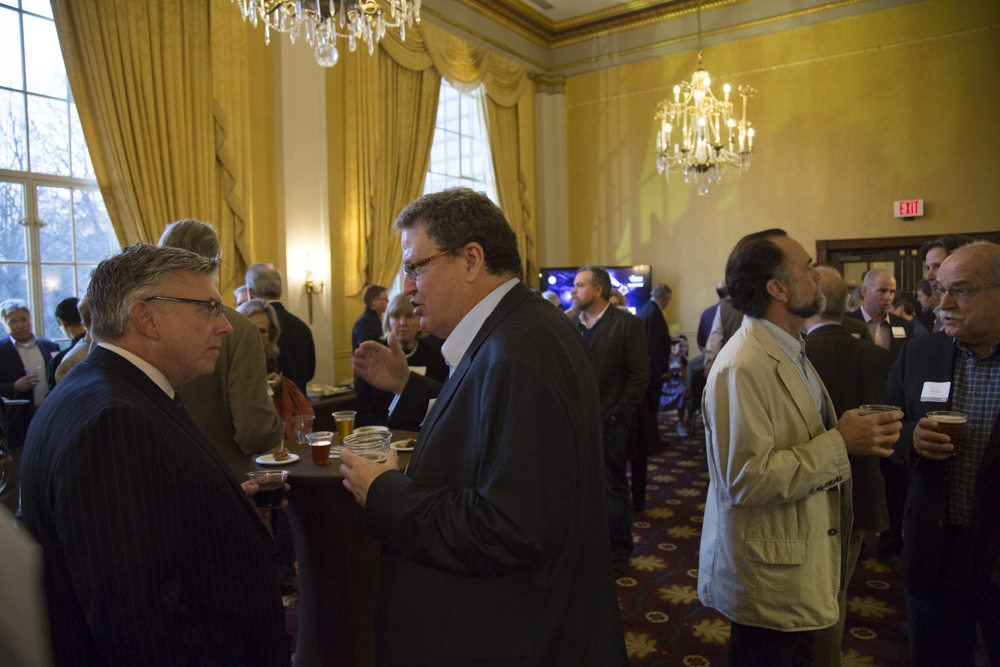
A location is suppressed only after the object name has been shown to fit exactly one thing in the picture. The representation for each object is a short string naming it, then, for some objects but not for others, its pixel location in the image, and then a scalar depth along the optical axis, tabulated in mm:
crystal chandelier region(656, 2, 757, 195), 7379
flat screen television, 9266
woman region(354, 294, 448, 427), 3326
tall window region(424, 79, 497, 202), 8711
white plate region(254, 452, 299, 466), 2359
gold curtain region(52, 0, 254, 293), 5051
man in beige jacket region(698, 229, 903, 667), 1683
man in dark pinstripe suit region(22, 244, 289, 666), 1117
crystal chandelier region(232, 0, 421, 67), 4301
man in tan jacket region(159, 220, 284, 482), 2279
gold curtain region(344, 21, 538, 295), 7227
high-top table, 2307
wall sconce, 6609
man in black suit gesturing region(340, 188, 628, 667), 1104
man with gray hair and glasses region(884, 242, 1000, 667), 1750
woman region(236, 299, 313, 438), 3371
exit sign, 7742
